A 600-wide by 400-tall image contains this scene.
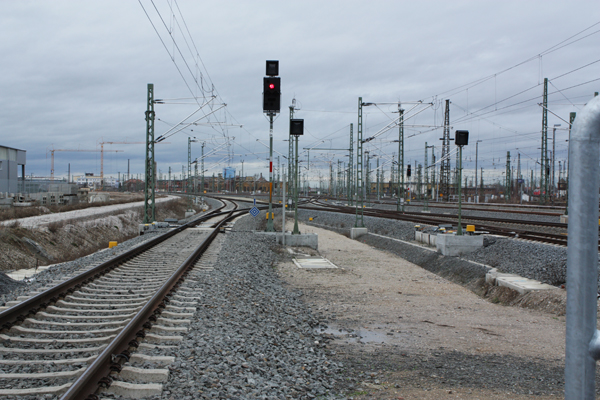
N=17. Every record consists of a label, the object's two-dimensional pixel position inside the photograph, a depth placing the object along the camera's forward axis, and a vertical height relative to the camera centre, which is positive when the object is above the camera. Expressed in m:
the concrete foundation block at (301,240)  21.45 -2.24
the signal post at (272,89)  16.61 +3.65
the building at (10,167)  54.88 +2.79
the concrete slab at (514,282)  11.95 -2.42
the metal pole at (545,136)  41.16 +5.09
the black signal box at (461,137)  16.03 +1.87
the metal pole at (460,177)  15.88 +0.55
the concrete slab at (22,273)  13.41 -2.56
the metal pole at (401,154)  34.97 +2.81
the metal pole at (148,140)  23.31 +2.52
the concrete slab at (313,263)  16.37 -2.61
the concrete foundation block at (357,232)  29.77 -2.58
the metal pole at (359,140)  26.30 +2.86
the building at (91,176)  176.14 +4.53
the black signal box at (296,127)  19.56 +2.68
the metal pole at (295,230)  21.62 -1.81
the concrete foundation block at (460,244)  18.48 -2.04
